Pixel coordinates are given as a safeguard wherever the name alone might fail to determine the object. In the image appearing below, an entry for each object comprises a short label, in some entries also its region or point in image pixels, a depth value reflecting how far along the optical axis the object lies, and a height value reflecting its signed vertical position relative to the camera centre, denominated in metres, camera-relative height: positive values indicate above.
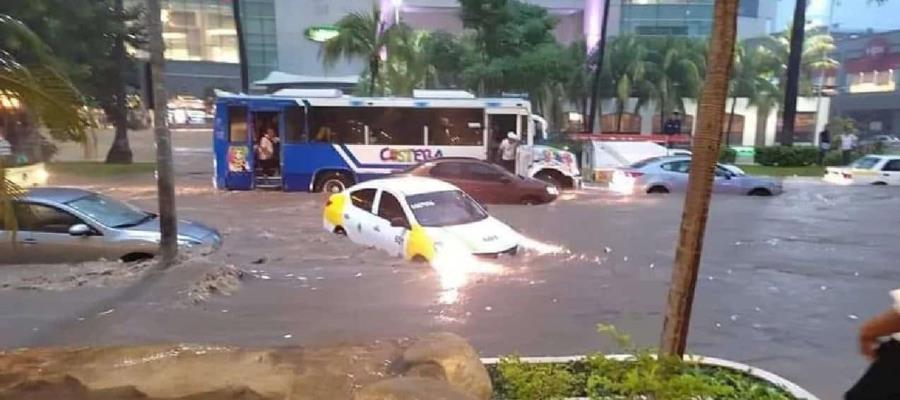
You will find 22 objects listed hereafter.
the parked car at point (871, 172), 23.48 -2.18
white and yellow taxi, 10.11 -1.84
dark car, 17.50 -2.07
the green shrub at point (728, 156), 30.11 -2.22
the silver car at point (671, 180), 20.36 -2.22
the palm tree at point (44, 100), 5.00 -0.10
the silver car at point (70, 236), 9.50 -1.94
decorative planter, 4.30 -1.67
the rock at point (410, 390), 3.54 -1.46
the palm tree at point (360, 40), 30.28 +2.20
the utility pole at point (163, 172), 9.41 -1.07
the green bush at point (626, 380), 3.66 -1.57
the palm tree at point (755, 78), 47.34 +1.58
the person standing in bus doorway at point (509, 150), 20.36 -1.47
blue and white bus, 20.66 -1.10
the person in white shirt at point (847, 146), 29.81 -1.70
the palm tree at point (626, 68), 43.88 +1.87
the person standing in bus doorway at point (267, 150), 20.81 -1.67
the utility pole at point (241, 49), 29.94 +1.70
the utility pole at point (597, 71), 33.75 +1.36
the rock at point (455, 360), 4.01 -1.54
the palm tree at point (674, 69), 43.91 +1.88
